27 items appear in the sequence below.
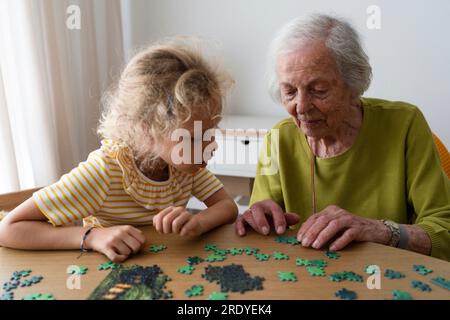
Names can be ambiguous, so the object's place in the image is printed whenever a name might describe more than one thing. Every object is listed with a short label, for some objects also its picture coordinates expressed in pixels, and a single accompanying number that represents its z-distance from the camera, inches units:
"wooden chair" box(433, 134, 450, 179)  72.9
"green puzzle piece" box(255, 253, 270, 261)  46.4
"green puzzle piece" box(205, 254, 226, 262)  46.3
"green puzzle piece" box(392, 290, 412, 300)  38.7
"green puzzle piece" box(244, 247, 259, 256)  48.1
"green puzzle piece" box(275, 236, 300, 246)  50.9
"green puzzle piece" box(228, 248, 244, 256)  48.1
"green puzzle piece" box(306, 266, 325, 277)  43.1
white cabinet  120.4
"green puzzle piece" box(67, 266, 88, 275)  43.4
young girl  48.0
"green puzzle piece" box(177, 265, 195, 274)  43.7
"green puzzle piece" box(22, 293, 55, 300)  38.9
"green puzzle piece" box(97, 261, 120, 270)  44.3
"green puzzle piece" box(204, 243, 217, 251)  49.2
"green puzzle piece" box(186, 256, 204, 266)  45.6
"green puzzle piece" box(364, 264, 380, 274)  43.3
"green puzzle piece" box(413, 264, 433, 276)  42.9
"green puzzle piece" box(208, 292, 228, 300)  39.0
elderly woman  57.4
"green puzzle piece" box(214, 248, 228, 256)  48.0
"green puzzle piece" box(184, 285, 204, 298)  39.7
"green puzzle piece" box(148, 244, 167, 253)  48.7
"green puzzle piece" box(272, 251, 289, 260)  46.6
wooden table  39.9
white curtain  105.1
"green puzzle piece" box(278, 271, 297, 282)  42.2
